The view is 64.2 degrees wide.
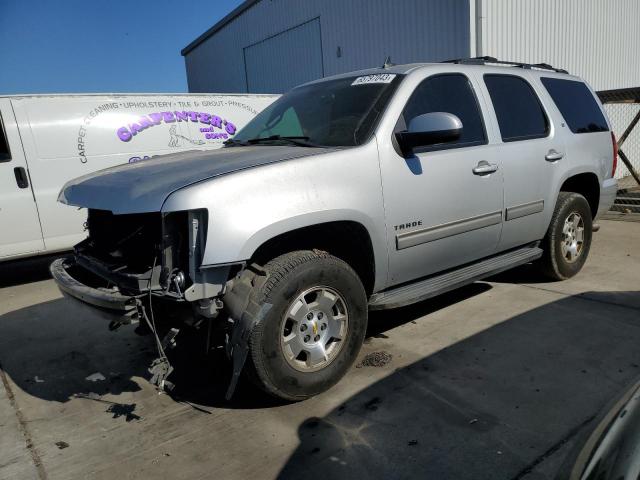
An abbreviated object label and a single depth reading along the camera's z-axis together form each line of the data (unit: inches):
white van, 229.5
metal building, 380.5
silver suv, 100.3
